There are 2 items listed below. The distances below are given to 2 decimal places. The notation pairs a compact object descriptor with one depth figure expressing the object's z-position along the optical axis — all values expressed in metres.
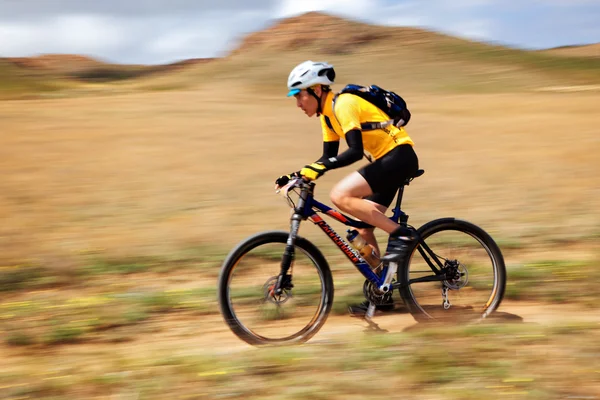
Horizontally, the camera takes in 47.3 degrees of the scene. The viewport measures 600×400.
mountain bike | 5.18
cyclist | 5.08
